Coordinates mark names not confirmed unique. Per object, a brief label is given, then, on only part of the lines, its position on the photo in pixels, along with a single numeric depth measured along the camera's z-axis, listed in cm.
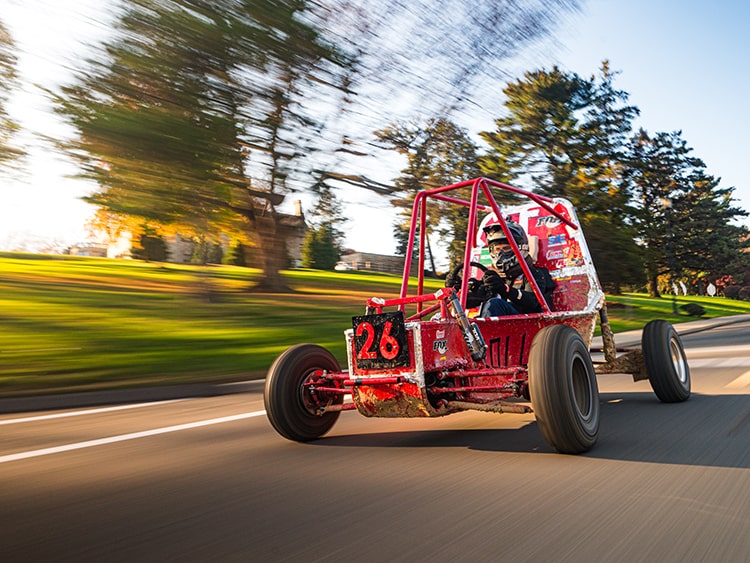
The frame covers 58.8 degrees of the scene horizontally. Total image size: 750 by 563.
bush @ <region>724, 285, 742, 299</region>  9062
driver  606
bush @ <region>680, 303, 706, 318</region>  3662
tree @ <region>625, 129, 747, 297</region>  5675
